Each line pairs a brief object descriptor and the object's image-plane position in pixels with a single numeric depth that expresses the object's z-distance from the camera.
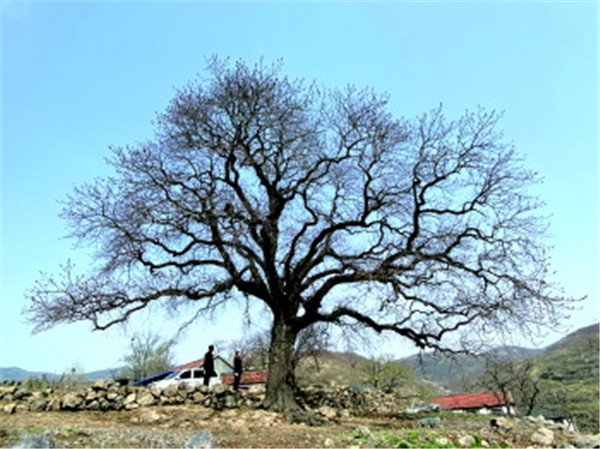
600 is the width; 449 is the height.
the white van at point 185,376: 30.62
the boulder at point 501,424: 11.06
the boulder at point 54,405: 13.41
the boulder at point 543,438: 9.42
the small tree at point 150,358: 50.97
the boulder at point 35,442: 6.52
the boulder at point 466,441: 8.09
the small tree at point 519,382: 42.97
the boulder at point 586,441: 9.59
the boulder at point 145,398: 13.91
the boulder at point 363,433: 8.42
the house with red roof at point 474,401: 45.11
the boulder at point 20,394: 14.21
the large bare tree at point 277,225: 13.42
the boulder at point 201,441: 7.42
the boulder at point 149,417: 11.50
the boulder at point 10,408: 12.67
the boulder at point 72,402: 13.55
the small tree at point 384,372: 50.75
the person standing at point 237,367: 17.19
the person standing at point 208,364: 16.41
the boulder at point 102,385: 14.34
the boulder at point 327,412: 13.36
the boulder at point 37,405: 13.24
